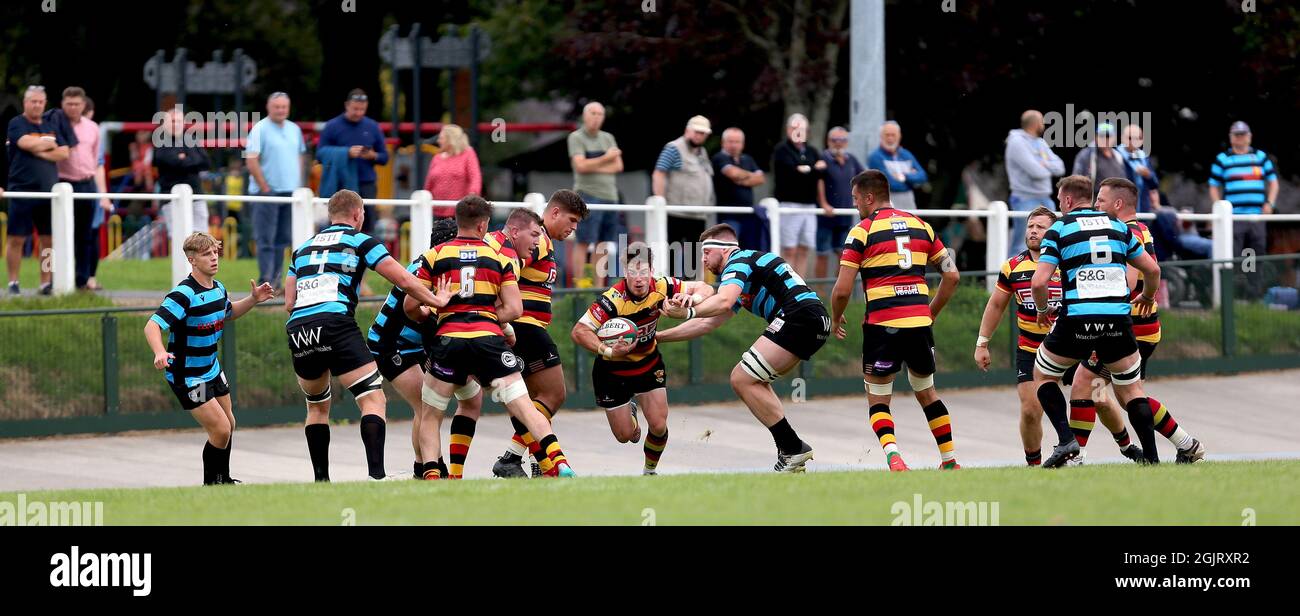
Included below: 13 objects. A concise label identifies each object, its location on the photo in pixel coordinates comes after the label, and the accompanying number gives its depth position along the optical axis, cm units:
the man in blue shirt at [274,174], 1848
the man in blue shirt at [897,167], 1925
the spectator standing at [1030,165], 1972
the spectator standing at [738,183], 1927
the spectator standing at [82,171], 1834
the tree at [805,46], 2552
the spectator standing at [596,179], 1872
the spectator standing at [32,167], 1814
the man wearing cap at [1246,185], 2155
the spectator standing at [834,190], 1938
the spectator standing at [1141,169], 2035
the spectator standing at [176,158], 1967
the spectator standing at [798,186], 1919
